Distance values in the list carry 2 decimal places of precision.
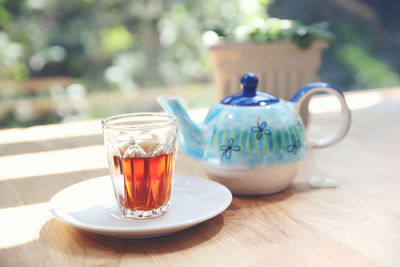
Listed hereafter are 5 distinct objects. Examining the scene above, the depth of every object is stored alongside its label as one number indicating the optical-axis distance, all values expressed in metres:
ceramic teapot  0.66
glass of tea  0.59
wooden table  0.50
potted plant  1.04
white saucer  0.52
